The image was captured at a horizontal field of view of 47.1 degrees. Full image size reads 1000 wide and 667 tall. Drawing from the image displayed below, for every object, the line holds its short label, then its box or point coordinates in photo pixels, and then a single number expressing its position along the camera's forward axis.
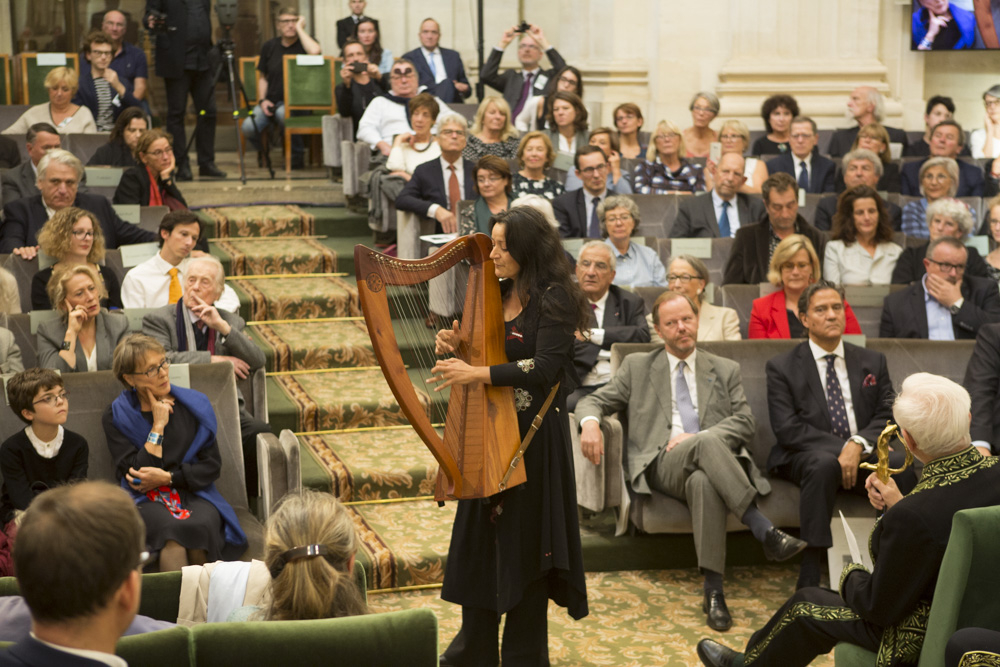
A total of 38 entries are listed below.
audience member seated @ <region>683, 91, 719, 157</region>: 7.53
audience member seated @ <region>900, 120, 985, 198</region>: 6.99
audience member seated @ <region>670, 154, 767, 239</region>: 6.06
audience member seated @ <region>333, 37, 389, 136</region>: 7.87
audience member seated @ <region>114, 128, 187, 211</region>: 6.07
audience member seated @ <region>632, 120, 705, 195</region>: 6.87
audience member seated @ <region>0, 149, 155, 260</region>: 5.40
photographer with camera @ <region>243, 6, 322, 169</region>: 8.96
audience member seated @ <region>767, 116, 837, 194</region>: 7.15
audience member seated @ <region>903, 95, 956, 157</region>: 7.93
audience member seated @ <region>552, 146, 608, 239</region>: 5.82
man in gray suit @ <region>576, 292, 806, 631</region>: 3.95
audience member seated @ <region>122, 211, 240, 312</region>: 4.86
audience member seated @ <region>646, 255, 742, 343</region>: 4.74
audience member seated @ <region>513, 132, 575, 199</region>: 6.07
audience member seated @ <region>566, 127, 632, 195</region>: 6.60
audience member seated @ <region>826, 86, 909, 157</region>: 8.01
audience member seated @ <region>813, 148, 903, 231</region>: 6.21
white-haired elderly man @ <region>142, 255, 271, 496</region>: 4.31
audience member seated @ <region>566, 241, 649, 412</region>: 4.64
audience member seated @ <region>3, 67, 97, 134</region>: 7.21
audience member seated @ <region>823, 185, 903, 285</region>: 5.52
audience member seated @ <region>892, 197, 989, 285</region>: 5.46
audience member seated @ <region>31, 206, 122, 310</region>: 4.74
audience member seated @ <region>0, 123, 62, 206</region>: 6.08
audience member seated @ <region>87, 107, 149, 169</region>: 6.47
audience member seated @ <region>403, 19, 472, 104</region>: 8.73
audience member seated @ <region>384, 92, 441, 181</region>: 6.73
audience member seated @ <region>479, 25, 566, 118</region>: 8.16
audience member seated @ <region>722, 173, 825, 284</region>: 5.48
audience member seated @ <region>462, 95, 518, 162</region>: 6.60
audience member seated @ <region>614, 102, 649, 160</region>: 7.43
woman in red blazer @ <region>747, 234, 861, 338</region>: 4.75
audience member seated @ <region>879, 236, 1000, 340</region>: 4.91
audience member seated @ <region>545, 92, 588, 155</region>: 7.02
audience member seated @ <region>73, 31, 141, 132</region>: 7.72
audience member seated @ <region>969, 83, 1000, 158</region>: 8.15
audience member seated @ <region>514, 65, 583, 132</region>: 7.60
